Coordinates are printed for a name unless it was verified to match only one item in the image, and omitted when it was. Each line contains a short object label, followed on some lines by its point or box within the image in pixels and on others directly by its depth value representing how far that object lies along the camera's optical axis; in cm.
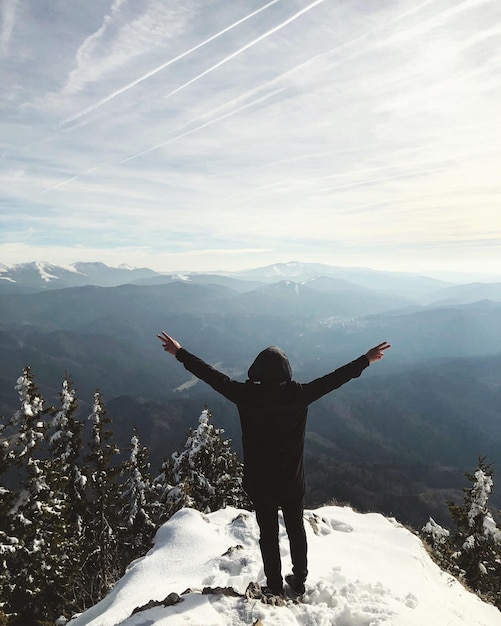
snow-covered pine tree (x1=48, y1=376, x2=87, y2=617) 1835
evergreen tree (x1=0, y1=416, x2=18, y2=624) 1495
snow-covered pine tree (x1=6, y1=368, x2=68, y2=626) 1639
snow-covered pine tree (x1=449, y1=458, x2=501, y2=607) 1967
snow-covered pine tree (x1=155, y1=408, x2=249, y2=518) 2492
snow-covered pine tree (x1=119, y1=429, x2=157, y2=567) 2732
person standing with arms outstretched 449
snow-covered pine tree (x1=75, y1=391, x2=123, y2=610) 2420
